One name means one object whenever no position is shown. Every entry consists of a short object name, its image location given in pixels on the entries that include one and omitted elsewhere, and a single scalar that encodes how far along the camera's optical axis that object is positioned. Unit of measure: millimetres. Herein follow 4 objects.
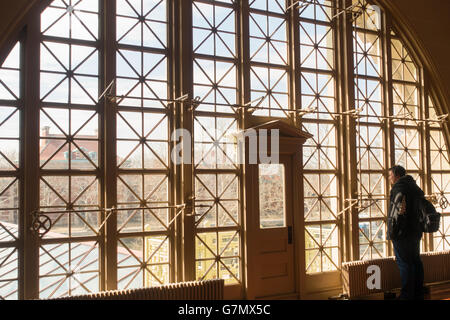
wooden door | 6371
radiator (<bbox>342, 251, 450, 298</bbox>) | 6750
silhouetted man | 5871
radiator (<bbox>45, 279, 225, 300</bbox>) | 4988
